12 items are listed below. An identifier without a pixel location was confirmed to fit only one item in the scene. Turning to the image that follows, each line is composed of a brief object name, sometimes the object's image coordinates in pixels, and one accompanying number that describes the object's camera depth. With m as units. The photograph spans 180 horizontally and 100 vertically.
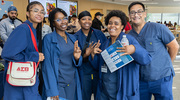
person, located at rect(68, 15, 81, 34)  4.70
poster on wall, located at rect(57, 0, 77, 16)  10.86
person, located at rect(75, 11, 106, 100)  2.24
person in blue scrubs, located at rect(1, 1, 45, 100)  1.55
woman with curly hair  1.60
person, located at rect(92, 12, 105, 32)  5.17
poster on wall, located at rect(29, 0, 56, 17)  9.61
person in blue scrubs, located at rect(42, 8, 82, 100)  1.77
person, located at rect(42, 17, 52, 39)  4.88
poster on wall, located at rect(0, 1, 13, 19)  7.86
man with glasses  1.88
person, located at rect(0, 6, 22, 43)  4.64
